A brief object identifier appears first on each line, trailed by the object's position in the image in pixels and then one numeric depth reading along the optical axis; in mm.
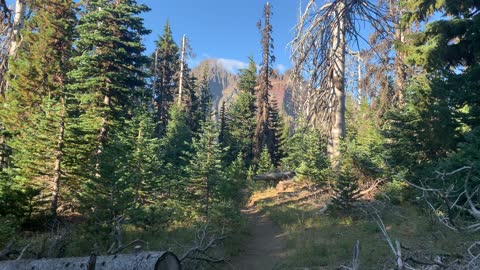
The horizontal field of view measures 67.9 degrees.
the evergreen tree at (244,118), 39188
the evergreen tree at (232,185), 16084
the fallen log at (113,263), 5043
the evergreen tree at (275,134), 38625
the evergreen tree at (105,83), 14453
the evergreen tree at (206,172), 15484
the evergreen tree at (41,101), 13680
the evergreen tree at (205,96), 48759
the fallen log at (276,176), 26281
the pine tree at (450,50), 9398
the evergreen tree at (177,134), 29847
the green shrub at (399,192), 12312
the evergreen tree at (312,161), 18641
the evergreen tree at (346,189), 12297
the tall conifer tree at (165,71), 40912
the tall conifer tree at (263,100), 34500
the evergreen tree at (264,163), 31250
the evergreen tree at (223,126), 42156
